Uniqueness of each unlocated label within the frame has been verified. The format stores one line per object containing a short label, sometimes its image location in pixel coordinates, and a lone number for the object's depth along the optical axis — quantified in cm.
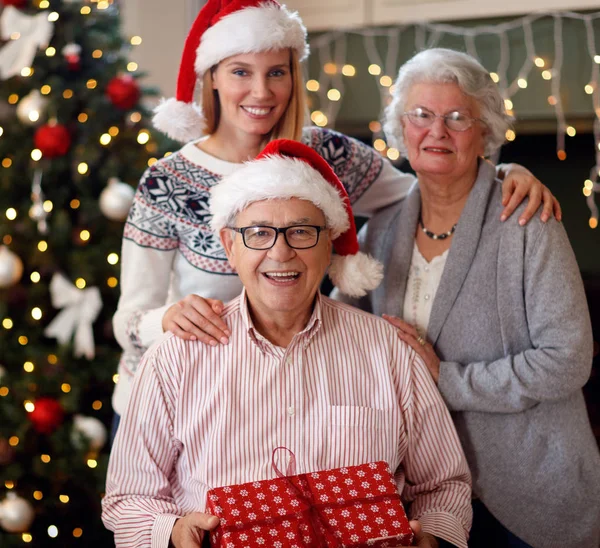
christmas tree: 276
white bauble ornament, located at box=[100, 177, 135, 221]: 272
